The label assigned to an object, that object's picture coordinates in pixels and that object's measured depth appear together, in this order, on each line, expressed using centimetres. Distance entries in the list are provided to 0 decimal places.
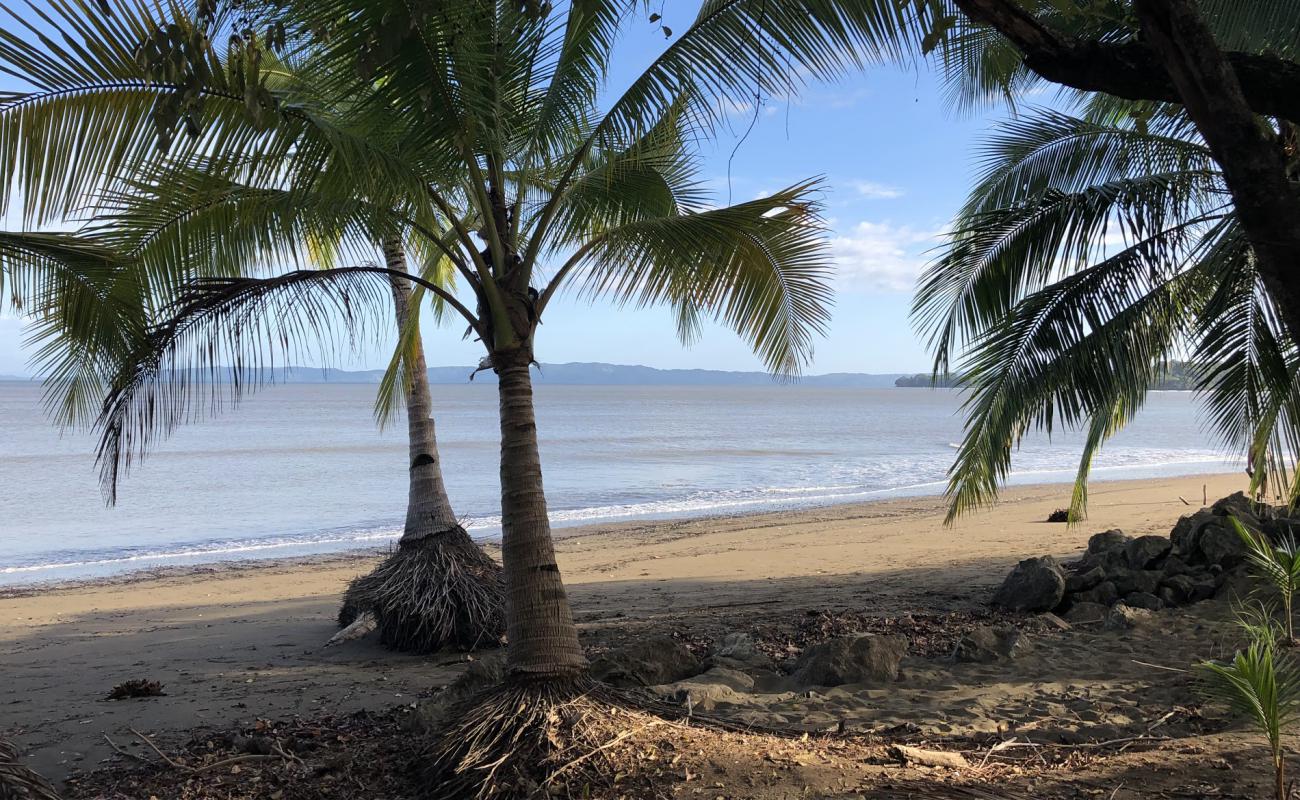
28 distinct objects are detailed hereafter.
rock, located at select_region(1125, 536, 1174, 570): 836
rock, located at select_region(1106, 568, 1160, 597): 778
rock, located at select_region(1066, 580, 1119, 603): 775
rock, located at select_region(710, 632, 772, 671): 627
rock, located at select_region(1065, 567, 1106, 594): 798
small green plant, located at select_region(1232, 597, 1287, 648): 342
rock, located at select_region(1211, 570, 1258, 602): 737
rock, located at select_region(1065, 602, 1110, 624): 727
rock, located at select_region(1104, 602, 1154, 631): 678
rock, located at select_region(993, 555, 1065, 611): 802
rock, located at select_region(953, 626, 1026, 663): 616
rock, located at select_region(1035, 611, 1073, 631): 703
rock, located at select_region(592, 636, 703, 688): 567
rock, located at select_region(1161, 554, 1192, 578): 804
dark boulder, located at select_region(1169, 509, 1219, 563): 820
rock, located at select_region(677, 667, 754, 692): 571
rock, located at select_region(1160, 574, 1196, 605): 766
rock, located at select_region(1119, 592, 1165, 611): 745
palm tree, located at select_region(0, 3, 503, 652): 426
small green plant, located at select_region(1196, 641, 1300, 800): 314
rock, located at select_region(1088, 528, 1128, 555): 908
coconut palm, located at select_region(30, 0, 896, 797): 430
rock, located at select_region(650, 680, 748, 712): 520
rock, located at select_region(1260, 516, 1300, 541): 788
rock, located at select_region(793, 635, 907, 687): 579
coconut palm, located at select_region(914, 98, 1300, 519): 688
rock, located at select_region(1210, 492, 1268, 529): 813
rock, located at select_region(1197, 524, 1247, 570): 786
